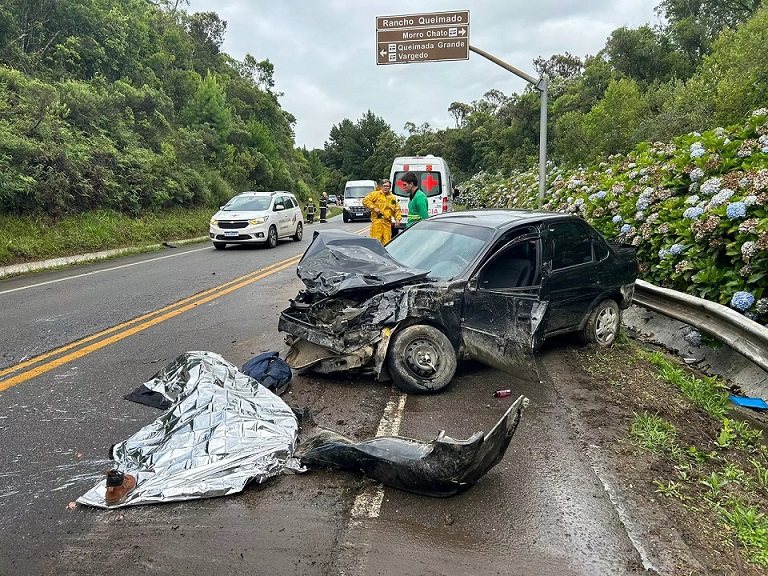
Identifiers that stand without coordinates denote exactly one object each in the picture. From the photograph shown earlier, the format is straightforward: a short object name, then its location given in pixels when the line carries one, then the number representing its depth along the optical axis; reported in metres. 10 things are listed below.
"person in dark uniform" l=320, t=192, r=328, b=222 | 33.44
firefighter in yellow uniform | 9.41
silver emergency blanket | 3.23
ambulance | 17.67
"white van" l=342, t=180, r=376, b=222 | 28.59
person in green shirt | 8.80
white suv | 15.91
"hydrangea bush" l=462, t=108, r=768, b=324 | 6.16
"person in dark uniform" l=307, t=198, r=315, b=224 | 30.39
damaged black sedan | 4.74
